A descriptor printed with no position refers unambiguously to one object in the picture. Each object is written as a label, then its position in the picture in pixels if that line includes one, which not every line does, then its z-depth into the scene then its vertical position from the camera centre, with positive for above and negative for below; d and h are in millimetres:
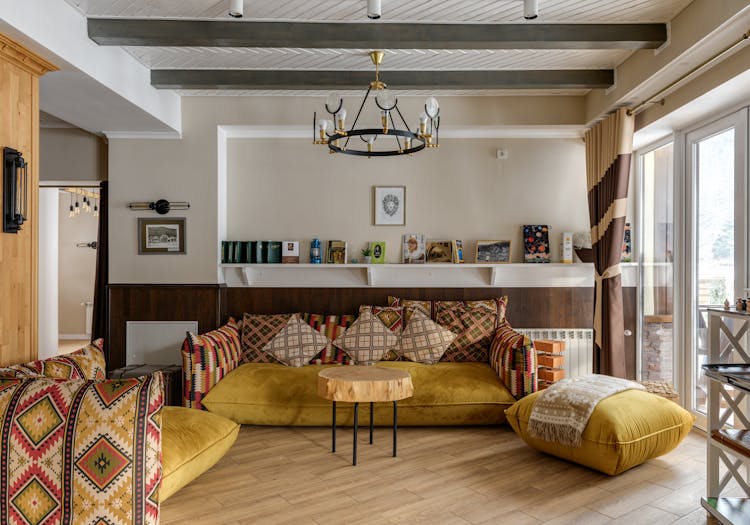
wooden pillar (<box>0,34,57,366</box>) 3193 +243
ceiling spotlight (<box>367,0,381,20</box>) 3135 +1374
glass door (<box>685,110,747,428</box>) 3959 +256
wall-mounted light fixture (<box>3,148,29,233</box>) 3160 +402
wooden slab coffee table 3787 -812
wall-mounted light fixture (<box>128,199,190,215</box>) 5367 +528
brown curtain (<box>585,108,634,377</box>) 4742 +308
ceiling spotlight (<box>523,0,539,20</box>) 3141 +1377
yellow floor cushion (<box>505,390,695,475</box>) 3422 -1013
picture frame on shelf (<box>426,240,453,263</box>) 5609 +111
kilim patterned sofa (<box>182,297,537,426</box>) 4492 -823
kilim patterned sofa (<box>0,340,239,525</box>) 2396 -787
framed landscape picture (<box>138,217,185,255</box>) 5426 +252
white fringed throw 3590 -903
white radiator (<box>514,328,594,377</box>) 5582 -803
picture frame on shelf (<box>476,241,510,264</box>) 5605 +112
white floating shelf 5605 -128
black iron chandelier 3429 +911
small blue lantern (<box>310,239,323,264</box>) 5551 +99
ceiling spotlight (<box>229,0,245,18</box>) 3145 +1384
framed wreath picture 5664 +547
